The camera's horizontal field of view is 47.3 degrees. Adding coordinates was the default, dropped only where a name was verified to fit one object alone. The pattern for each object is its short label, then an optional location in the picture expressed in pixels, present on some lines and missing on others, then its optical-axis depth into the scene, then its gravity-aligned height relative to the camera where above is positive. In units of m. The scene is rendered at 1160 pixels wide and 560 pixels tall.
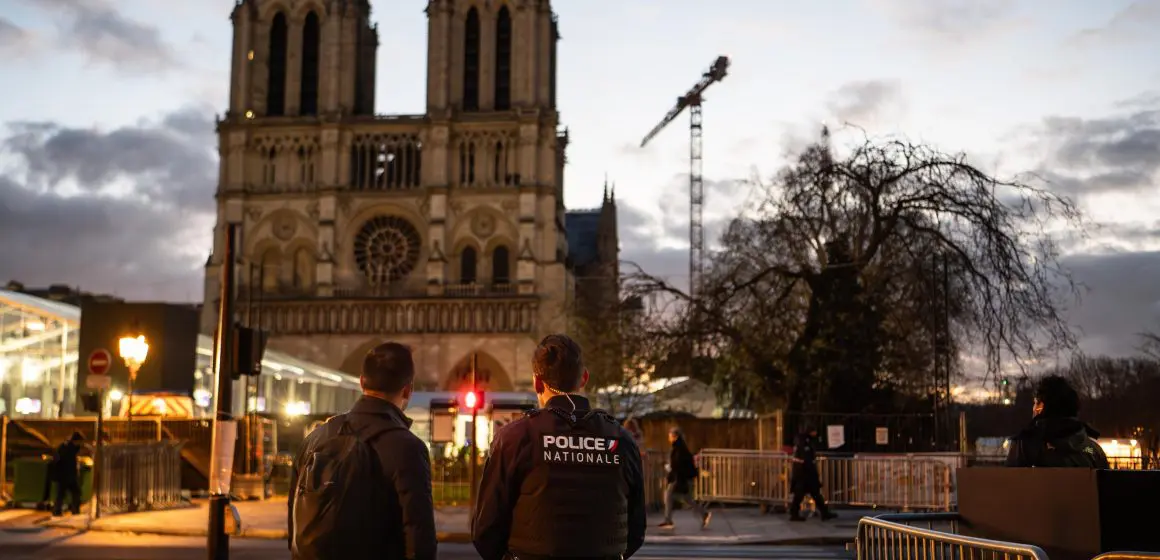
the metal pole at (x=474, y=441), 17.66 -0.05
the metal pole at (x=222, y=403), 11.33 +0.29
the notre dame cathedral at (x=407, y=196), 68.94 +12.67
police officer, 4.90 -0.17
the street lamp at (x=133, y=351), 21.26 +1.35
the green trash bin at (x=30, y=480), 21.81 -0.75
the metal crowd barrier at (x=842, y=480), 19.67 -0.62
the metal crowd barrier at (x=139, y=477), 20.53 -0.67
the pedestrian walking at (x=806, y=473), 19.56 -0.47
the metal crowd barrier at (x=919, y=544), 5.10 -0.44
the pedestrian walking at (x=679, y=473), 18.72 -0.47
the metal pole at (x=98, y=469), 19.05 -0.50
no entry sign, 19.45 +1.05
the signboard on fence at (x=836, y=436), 23.81 +0.09
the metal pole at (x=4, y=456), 23.23 -0.39
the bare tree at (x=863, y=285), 23.03 +2.97
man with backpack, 4.95 -0.20
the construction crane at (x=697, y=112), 111.12 +29.60
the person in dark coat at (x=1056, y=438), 7.01 +0.03
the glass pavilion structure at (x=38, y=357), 31.23 +1.87
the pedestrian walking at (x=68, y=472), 20.05 -0.57
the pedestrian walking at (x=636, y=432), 20.27 +0.12
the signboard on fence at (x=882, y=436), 23.80 +0.10
